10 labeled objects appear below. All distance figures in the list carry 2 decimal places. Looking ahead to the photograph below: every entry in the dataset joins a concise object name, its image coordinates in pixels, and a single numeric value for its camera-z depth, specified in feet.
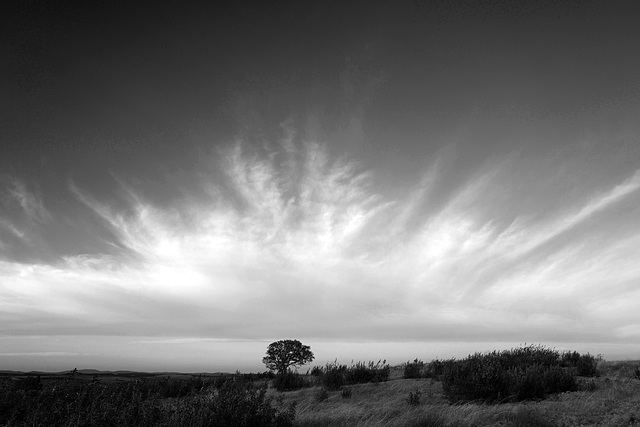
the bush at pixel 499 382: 32.89
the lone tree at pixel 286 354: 158.51
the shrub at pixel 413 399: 33.53
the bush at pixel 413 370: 55.01
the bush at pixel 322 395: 40.41
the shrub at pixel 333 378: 49.01
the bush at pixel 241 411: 22.11
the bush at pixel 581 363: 43.42
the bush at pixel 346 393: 41.32
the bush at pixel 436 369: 48.18
